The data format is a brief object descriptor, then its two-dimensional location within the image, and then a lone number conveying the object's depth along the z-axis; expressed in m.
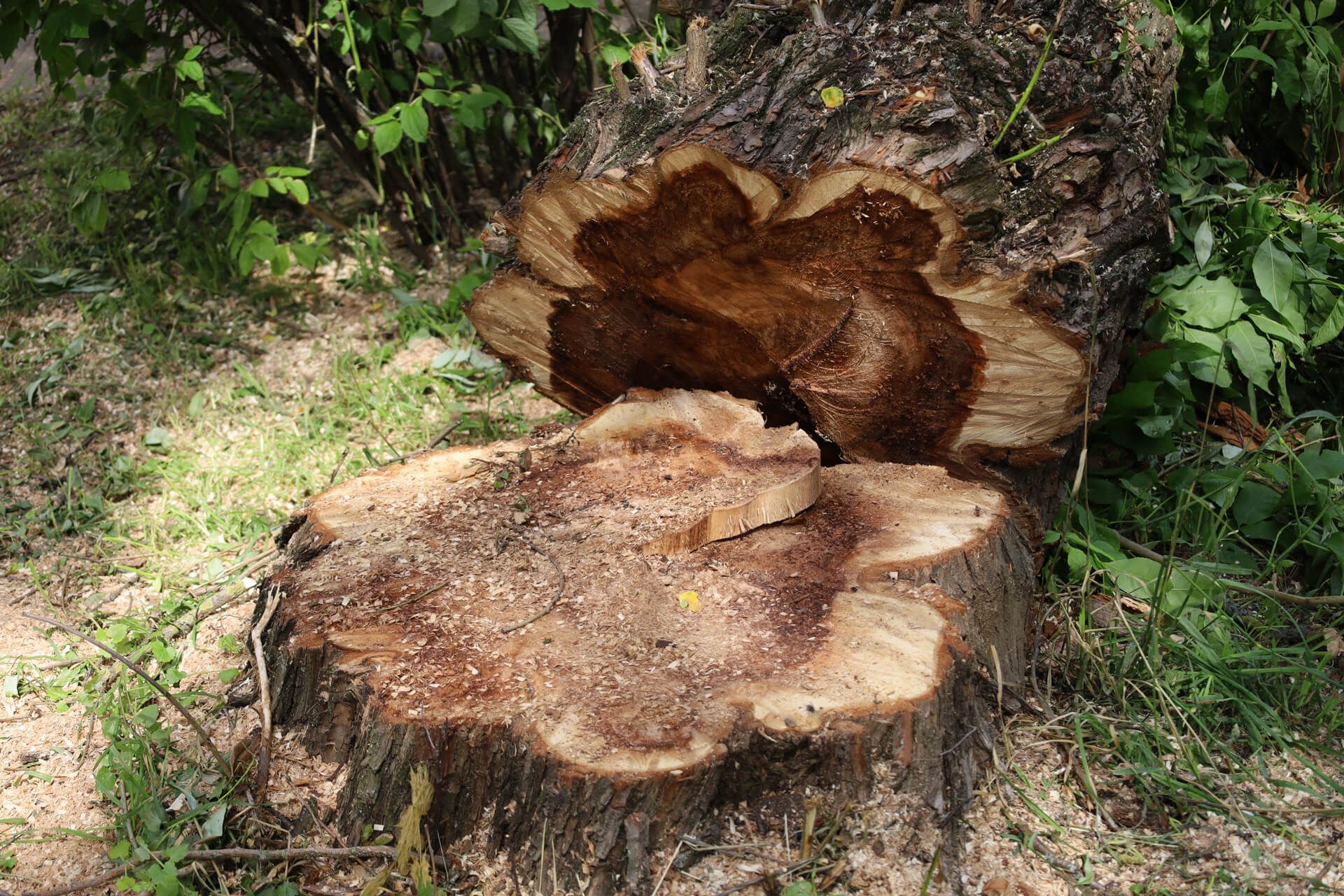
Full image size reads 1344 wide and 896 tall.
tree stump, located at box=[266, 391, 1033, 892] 1.44
